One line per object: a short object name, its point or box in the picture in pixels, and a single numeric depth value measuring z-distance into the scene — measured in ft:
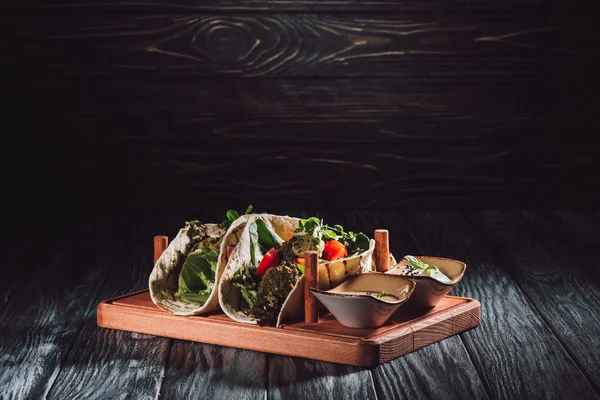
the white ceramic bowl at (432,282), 6.59
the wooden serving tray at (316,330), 6.13
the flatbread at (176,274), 6.67
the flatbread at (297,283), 6.44
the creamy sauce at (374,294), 6.30
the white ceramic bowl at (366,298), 6.08
